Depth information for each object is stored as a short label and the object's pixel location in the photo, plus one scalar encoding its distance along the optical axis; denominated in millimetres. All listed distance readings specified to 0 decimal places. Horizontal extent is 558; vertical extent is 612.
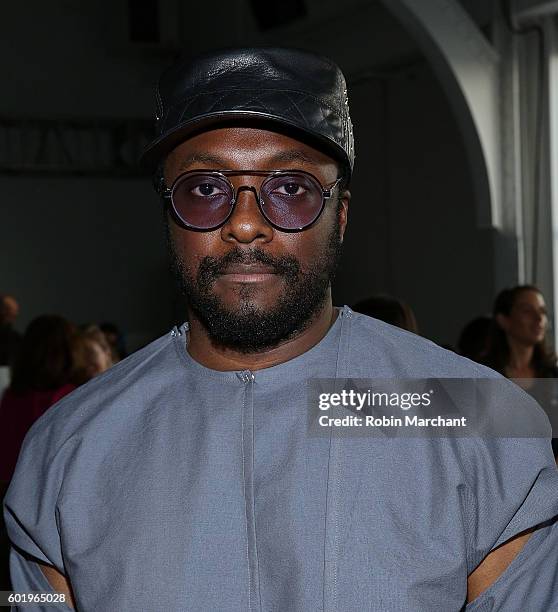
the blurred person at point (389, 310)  3861
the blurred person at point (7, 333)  7680
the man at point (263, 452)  1152
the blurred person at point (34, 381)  3959
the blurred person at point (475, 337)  4992
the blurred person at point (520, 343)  4301
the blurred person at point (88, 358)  4195
